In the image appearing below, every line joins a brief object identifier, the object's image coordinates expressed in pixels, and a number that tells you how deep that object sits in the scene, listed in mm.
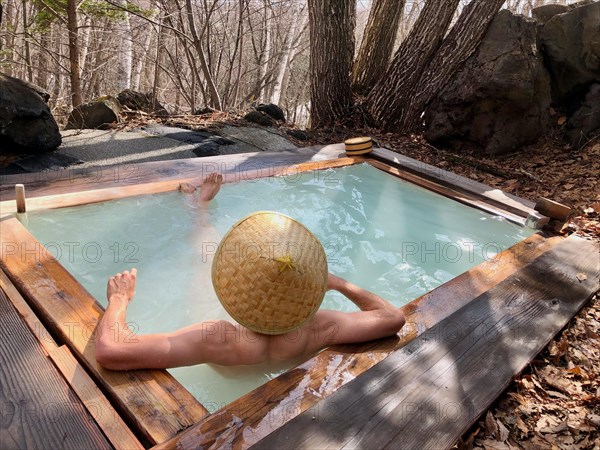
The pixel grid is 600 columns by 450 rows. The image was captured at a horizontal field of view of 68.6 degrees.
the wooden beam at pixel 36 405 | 1262
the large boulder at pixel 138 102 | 6008
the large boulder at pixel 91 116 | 5020
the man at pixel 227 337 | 1566
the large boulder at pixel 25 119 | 3619
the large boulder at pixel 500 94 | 5340
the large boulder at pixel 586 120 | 5434
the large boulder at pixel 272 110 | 6707
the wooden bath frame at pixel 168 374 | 1385
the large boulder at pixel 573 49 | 5516
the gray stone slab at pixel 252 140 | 5071
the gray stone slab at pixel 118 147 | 4039
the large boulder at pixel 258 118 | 6258
